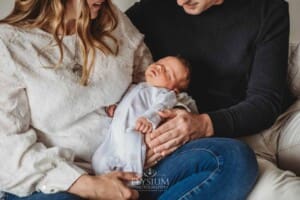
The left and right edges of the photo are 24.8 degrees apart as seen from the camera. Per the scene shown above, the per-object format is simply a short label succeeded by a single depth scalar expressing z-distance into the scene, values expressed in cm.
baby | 155
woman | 148
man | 164
